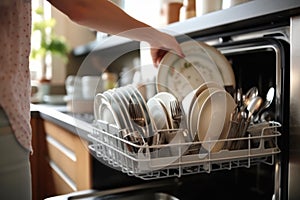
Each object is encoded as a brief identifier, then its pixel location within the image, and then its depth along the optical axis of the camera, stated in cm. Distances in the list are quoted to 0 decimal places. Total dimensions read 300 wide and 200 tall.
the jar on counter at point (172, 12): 139
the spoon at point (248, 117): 70
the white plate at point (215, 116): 70
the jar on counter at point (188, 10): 121
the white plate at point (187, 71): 88
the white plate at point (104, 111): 70
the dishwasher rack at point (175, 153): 61
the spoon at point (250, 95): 77
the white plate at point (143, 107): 65
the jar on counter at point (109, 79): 202
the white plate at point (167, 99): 69
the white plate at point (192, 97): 73
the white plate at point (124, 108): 67
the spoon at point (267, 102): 77
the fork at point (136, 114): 66
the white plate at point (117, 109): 68
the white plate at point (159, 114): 69
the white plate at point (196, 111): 70
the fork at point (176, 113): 70
